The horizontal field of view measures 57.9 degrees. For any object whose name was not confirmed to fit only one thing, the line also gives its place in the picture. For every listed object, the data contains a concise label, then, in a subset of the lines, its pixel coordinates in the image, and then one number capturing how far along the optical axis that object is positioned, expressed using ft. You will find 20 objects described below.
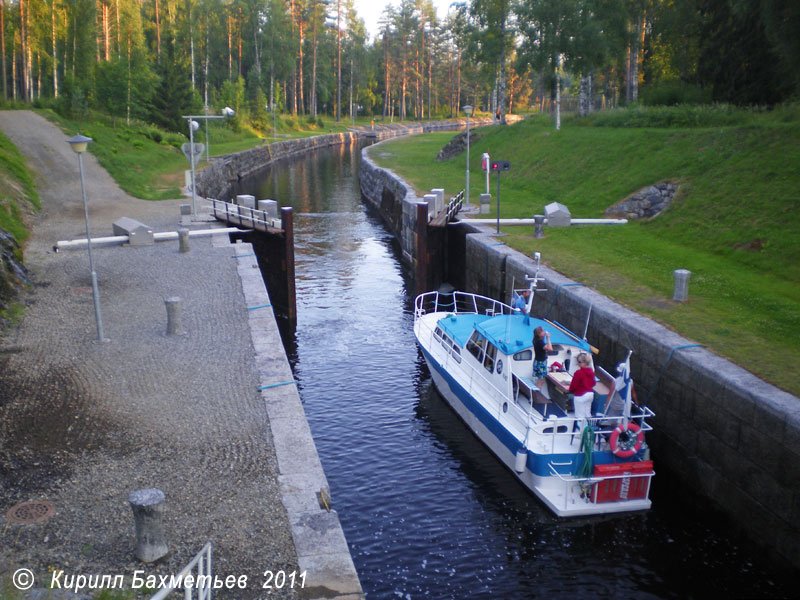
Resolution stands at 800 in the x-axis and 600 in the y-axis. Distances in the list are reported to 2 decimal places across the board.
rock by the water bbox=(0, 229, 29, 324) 60.39
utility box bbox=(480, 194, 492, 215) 98.63
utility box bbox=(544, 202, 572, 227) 86.02
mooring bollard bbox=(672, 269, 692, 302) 54.95
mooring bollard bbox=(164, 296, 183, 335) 53.72
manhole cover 30.98
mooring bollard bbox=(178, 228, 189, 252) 79.10
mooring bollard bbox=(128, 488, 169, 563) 27.91
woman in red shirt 43.88
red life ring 42.57
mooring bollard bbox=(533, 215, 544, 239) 80.23
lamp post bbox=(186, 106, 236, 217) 95.66
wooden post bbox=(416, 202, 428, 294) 88.94
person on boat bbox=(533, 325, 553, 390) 47.42
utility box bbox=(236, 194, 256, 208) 95.20
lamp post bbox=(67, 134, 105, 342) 50.06
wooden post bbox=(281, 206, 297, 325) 80.18
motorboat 42.55
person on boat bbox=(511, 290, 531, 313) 56.57
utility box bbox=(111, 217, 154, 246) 83.71
